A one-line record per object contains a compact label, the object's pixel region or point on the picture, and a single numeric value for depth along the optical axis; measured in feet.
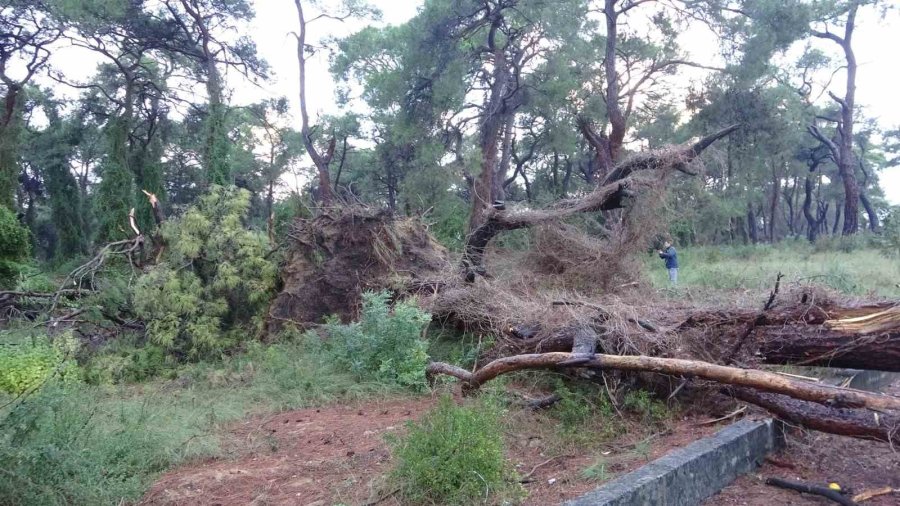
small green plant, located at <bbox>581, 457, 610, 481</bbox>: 13.69
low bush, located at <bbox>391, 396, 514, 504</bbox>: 12.34
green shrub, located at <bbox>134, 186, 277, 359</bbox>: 29.99
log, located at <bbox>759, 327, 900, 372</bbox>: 16.37
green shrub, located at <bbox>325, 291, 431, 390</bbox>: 23.36
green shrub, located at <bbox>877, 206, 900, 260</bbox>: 58.94
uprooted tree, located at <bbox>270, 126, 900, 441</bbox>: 16.14
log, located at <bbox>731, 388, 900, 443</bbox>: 14.16
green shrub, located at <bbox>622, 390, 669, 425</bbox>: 18.02
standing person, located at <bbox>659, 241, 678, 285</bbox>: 44.37
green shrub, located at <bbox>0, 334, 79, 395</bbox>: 22.24
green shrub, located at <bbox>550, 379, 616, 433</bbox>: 17.94
